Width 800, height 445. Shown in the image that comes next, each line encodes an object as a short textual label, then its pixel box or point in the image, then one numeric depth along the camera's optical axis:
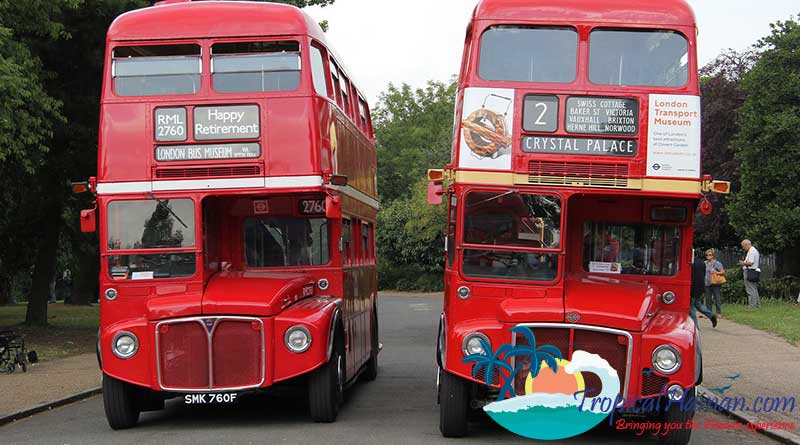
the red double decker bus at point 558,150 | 10.95
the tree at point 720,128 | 38.38
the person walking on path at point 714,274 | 25.25
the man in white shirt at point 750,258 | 26.88
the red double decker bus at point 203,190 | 11.25
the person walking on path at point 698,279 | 20.70
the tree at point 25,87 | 17.83
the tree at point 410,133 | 65.69
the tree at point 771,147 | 31.23
